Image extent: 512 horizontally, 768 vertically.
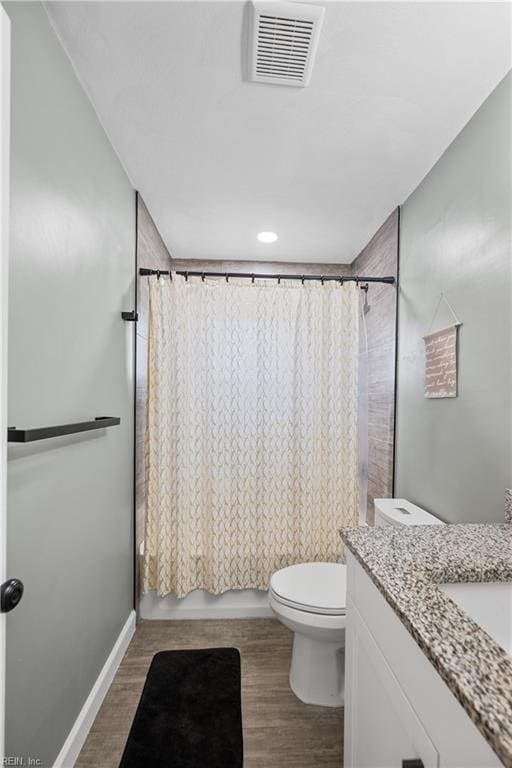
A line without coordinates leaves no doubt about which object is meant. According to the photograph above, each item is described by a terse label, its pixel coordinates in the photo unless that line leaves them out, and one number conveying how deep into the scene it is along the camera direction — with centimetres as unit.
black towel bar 91
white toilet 164
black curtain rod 223
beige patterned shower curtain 228
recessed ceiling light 269
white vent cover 113
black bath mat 143
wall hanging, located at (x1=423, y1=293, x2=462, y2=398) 165
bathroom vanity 58
